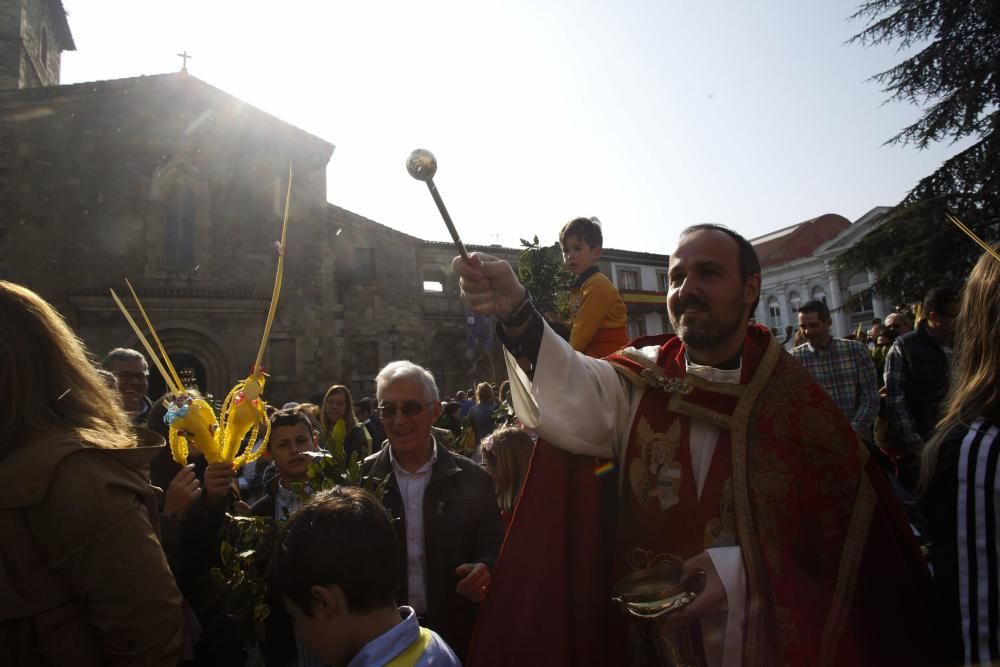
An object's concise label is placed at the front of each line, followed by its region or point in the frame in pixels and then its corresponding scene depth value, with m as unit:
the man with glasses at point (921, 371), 5.52
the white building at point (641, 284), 36.14
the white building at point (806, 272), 36.41
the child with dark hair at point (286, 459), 3.83
